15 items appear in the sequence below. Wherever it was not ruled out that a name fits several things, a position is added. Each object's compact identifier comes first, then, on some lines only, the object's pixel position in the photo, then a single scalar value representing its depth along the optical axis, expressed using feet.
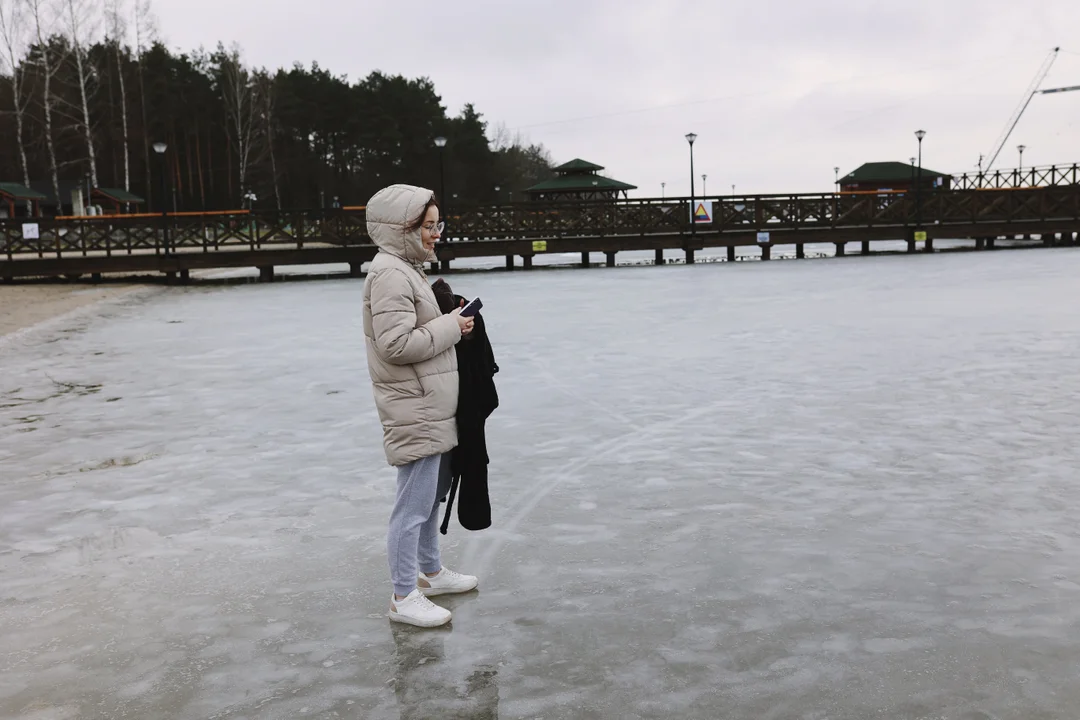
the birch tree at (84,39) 147.95
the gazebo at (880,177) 264.93
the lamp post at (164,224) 97.46
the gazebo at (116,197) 185.16
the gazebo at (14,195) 179.22
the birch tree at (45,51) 140.97
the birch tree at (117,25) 170.93
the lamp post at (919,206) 118.21
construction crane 321.93
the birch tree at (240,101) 211.41
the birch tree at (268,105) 217.77
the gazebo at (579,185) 165.17
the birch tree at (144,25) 177.37
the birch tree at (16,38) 140.36
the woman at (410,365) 11.64
